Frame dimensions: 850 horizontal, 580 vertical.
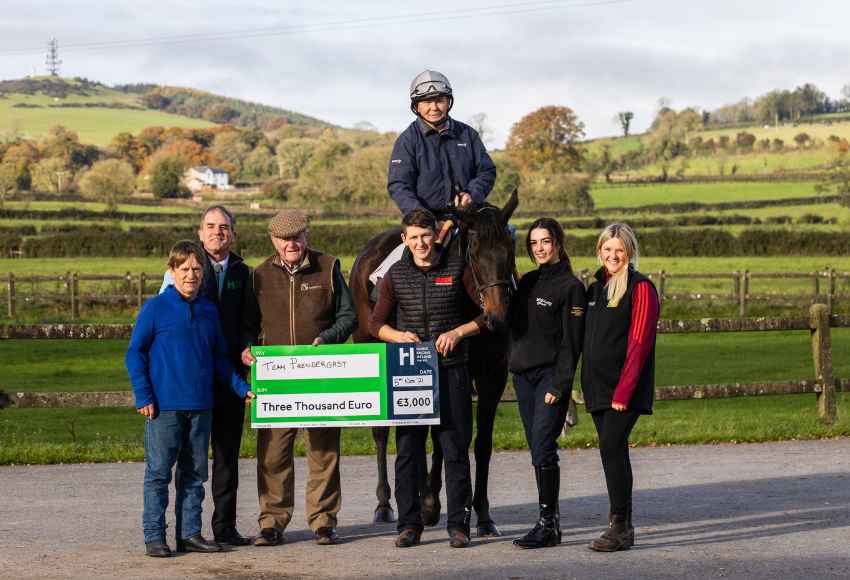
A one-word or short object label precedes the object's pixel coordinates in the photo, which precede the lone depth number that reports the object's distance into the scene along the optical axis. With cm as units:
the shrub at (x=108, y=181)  8125
